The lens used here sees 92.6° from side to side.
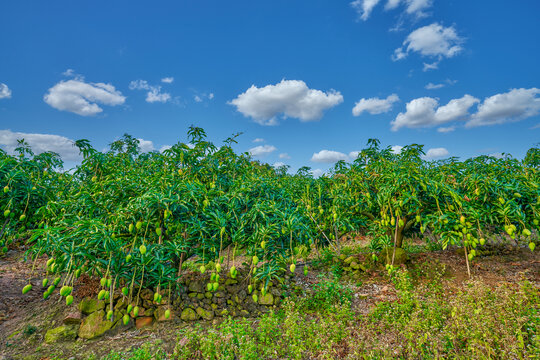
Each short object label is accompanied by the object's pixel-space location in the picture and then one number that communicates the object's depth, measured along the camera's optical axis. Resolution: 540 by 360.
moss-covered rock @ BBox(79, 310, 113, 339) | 3.68
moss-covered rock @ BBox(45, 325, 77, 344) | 3.64
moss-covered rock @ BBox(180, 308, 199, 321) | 4.02
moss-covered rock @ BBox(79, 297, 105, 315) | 3.96
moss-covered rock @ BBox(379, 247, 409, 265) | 5.54
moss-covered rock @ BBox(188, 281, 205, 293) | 4.36
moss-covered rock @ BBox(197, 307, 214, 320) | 4.05
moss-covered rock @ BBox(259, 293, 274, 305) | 4.29
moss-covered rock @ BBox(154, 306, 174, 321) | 3.98
